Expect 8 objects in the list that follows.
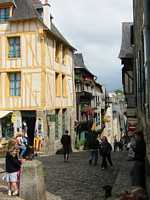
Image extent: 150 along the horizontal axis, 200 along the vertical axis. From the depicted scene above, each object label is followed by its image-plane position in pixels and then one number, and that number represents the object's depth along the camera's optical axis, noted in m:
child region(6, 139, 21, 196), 6.46
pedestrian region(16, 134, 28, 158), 11.30
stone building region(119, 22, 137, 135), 13.88
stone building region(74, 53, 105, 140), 24.62
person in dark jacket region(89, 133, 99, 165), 10.98
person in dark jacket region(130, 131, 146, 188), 5.84
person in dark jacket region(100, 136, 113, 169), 10.23
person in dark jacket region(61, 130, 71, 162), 11.84
